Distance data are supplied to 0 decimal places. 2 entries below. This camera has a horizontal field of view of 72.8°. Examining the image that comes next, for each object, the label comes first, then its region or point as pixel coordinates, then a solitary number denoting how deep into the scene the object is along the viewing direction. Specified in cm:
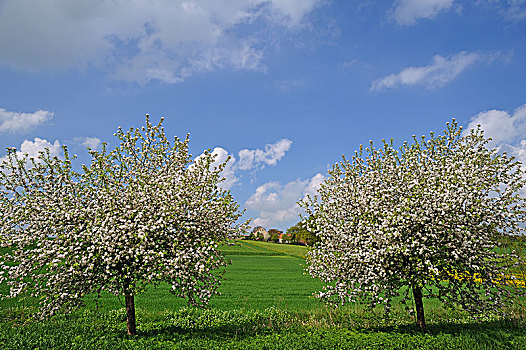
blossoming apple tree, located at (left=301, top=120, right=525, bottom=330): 1094
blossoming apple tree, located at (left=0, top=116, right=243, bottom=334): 1045
